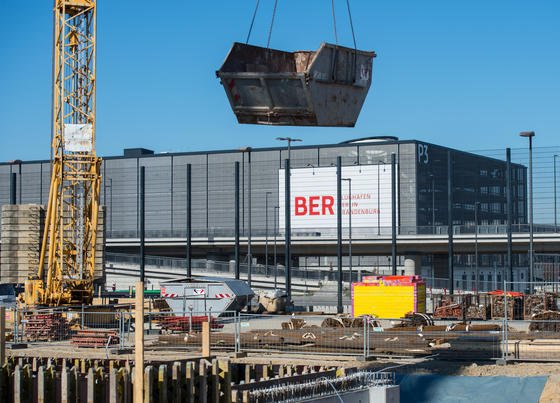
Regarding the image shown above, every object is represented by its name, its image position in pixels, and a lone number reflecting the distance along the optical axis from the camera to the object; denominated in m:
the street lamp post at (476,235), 78.19
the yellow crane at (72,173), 51.22
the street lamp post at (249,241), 73.28
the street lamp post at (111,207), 109.81
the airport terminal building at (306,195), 99.19
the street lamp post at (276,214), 104.22
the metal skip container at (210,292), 49.91
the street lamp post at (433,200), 97.53
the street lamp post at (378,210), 98.53
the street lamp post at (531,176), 58.81
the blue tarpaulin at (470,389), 21.56
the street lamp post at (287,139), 75.53
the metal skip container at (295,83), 20.02
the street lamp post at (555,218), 81.44
